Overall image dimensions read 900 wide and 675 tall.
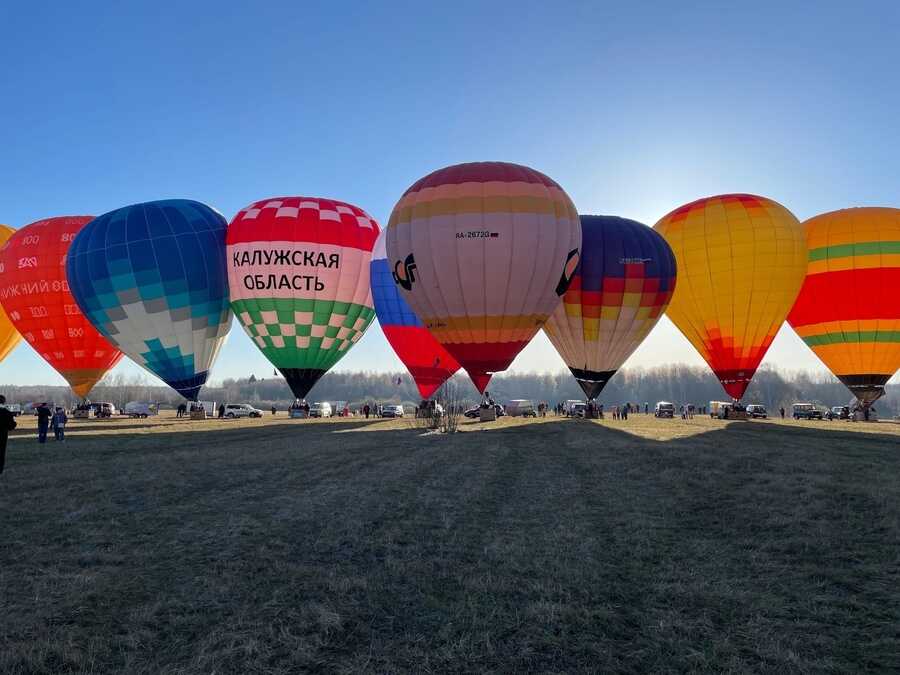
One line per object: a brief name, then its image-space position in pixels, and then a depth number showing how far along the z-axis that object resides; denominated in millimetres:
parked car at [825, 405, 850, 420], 43444
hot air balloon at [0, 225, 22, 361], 37188
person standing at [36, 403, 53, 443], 17344
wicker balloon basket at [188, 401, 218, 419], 33884
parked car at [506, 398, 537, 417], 48406
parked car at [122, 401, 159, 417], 54091
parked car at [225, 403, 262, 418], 41750
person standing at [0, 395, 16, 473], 10609
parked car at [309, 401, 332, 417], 44719
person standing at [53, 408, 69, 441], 18562
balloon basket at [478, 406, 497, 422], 29991
